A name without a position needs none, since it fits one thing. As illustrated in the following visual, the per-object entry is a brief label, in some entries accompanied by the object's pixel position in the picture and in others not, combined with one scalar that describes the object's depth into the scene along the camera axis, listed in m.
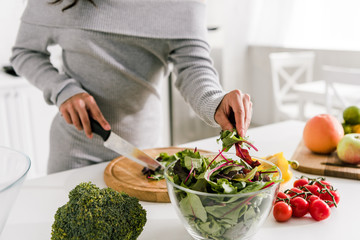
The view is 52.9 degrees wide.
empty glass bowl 0.70
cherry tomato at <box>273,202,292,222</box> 0.81
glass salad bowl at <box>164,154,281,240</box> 0.62
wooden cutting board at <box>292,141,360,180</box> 1.08
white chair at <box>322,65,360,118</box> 2.46
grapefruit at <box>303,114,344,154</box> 1.21
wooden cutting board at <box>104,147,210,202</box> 0.94
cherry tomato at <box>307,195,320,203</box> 0.83
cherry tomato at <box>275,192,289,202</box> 0.84
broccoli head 0.64
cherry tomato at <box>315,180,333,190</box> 0.90
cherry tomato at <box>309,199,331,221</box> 0.81
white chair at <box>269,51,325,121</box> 3.92
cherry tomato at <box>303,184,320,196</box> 0.88
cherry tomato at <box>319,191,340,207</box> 0.88
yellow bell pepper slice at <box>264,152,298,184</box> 1.00
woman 1.25
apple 1.11
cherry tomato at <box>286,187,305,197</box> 0.87
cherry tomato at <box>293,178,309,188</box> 0.93
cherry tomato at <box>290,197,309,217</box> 0.82
